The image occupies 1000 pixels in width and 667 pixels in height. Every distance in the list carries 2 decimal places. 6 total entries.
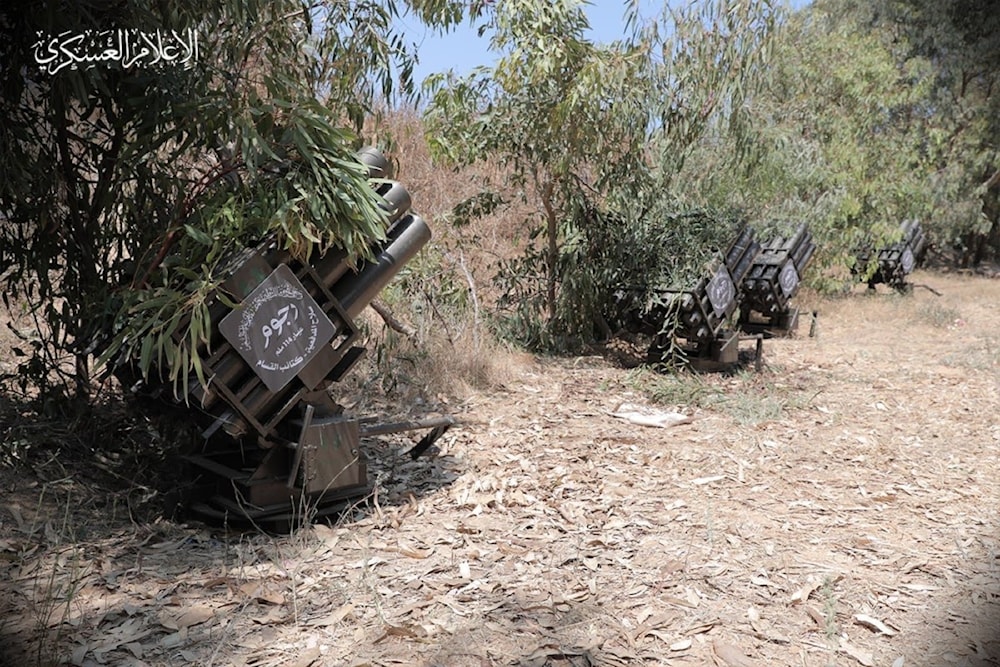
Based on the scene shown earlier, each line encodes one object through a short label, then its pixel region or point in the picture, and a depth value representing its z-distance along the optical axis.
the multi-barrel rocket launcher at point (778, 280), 10.76
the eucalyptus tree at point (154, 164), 3.45
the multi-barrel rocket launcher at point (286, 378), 3.46
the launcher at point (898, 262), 15.37
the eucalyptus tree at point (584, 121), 7.22
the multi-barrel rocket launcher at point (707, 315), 7.66
